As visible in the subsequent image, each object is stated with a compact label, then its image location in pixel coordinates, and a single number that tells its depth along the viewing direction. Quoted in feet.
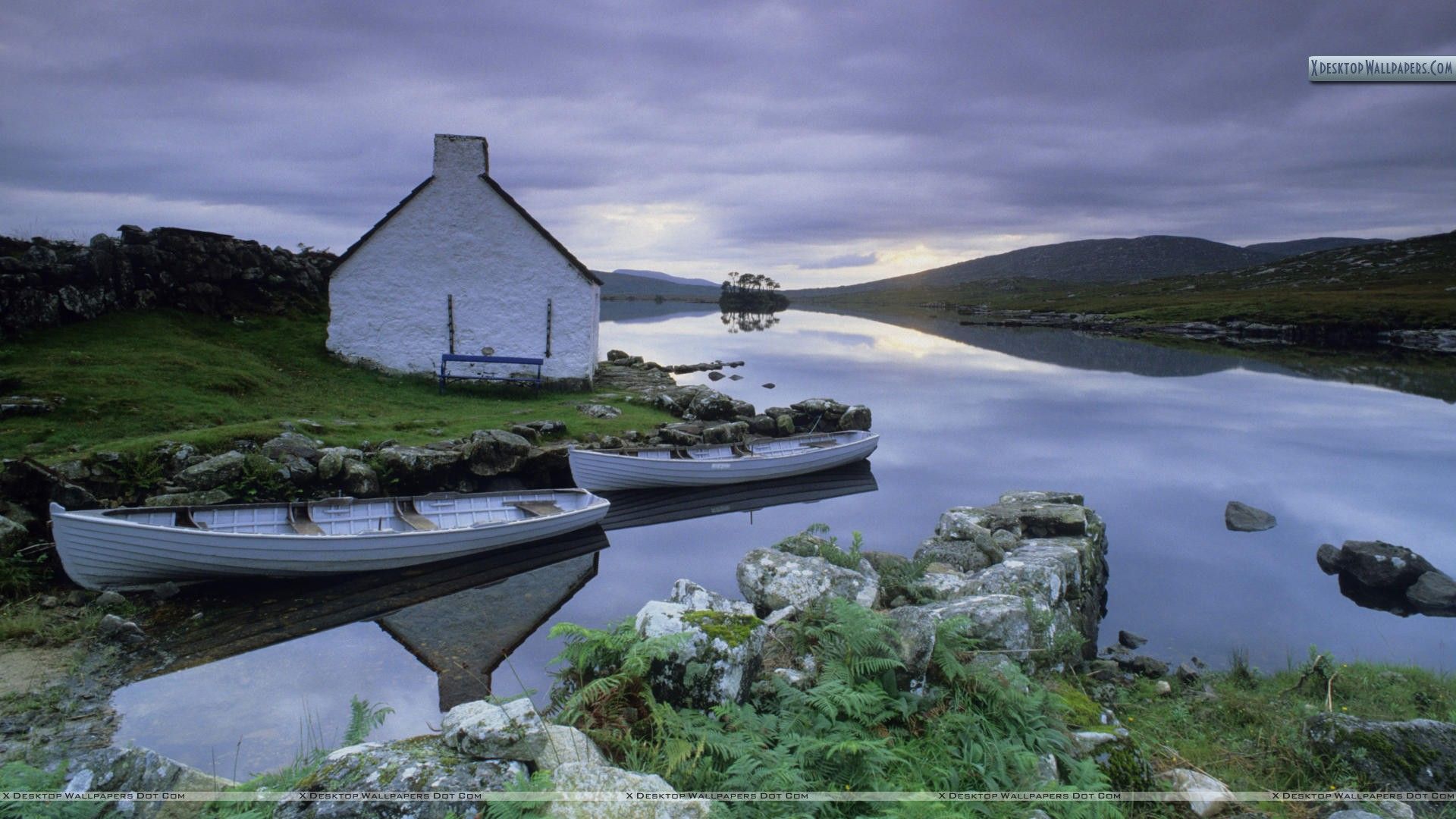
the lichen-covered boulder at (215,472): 47.70
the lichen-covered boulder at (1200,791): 18.63
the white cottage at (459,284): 92.38
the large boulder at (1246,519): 66.80
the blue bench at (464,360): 91.36
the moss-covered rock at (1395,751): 20.45
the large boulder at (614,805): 15.24
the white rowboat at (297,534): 39.06
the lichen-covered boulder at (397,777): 15.38
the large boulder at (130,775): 16.26
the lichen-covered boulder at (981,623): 21.81
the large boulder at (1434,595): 46.62
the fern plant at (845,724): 17.97
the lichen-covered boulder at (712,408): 91.30
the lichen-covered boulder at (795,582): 33.12
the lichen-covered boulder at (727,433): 79.92
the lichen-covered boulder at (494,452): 63.21
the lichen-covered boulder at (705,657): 20.98
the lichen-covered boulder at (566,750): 16.67
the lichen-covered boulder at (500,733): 16.94
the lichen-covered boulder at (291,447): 53.78
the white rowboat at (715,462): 64.95
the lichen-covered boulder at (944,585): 33.63
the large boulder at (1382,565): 49.42
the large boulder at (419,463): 58.80
